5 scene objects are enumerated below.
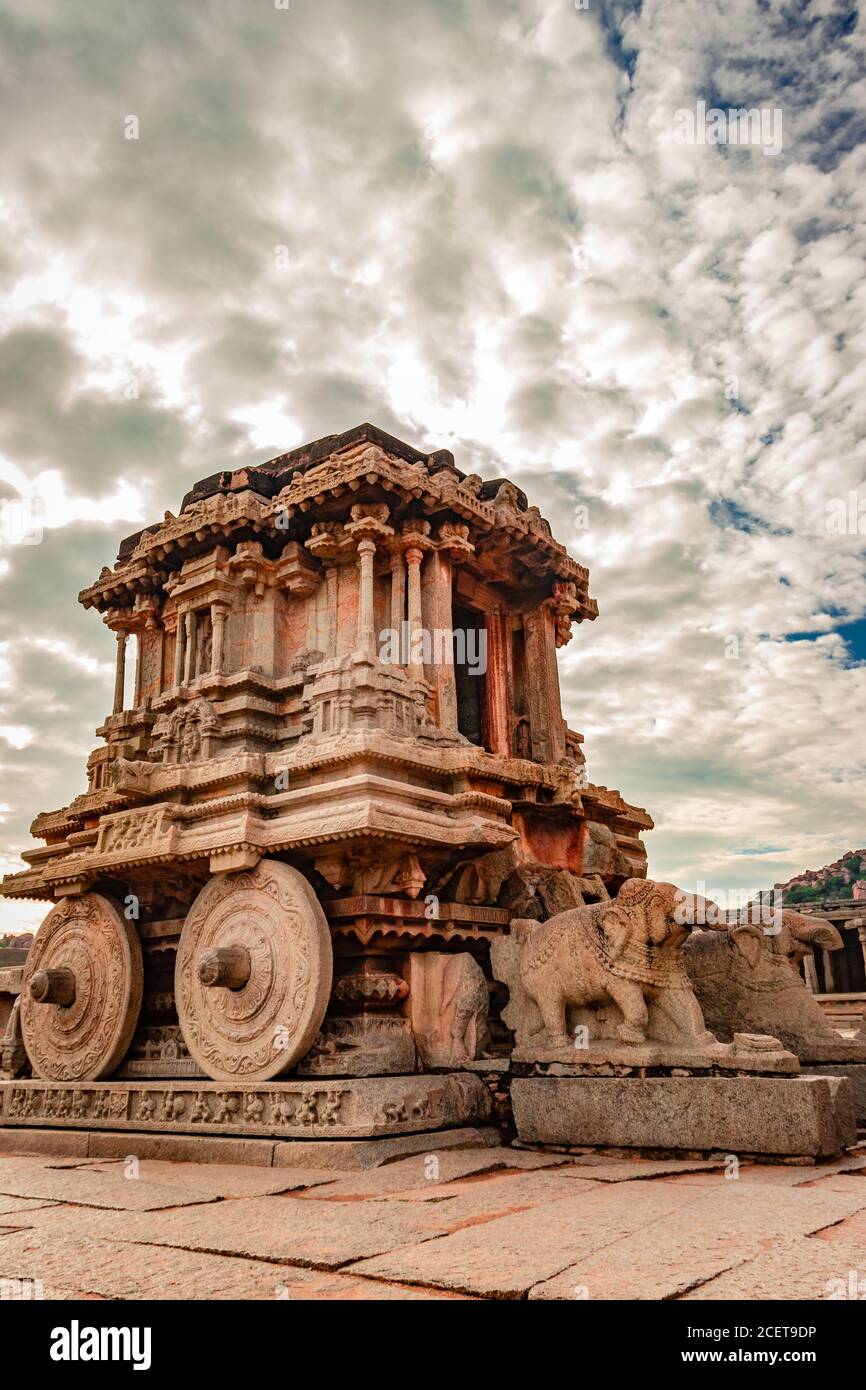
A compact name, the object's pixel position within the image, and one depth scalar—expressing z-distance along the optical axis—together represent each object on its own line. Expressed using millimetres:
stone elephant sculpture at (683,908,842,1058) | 8953
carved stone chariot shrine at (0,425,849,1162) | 8039
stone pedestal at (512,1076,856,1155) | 6648
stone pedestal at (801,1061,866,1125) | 8477
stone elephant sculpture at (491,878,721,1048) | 7965
